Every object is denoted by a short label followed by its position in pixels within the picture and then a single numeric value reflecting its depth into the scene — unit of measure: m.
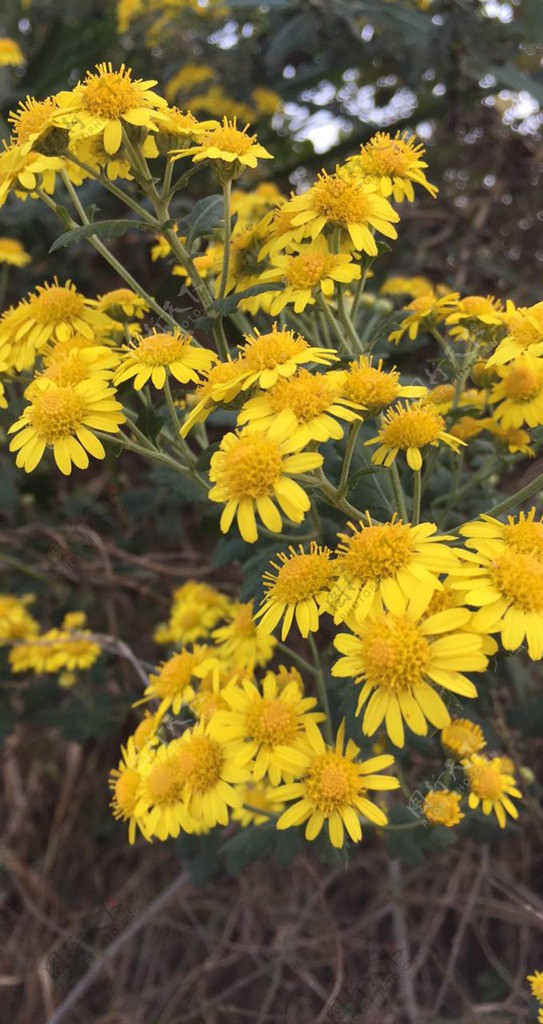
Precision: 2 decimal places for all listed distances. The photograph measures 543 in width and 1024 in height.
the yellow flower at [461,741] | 0.30
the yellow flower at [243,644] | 0.32
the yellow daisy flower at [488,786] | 0.30
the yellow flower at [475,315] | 0.31
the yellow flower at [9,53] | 0.52
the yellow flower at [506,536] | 0.27
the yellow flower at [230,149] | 0.29
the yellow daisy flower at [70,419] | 0.28
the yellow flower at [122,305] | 0.31
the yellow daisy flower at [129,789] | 0.30
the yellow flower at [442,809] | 0.30
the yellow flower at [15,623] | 0.41
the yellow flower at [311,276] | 0.29
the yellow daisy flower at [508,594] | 0.26
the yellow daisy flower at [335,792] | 0.28
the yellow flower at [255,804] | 0.33
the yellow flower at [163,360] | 0.29
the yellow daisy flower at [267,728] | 0.29
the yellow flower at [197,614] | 0.36
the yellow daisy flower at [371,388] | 0.28
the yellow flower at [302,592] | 0.27
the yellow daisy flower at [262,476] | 0.26
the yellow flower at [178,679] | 0.32
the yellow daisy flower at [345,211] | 0.29
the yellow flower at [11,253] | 0.42
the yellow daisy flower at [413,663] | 0.26
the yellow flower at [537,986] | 0.29
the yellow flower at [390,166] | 0.30
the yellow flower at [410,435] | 0.28
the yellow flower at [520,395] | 0.30
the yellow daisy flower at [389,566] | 0.26
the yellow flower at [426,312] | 0.31
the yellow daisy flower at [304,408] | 0.27
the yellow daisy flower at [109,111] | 0.28
